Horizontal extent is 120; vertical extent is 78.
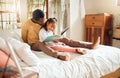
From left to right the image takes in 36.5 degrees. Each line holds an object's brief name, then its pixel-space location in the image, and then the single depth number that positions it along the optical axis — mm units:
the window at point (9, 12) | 4574
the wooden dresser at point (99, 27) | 3914
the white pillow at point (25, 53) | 1698
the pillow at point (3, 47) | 1781
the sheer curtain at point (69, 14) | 4262
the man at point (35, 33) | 2347
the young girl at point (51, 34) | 2230
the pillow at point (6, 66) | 1333
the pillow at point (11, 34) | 2525
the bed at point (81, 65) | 1620
